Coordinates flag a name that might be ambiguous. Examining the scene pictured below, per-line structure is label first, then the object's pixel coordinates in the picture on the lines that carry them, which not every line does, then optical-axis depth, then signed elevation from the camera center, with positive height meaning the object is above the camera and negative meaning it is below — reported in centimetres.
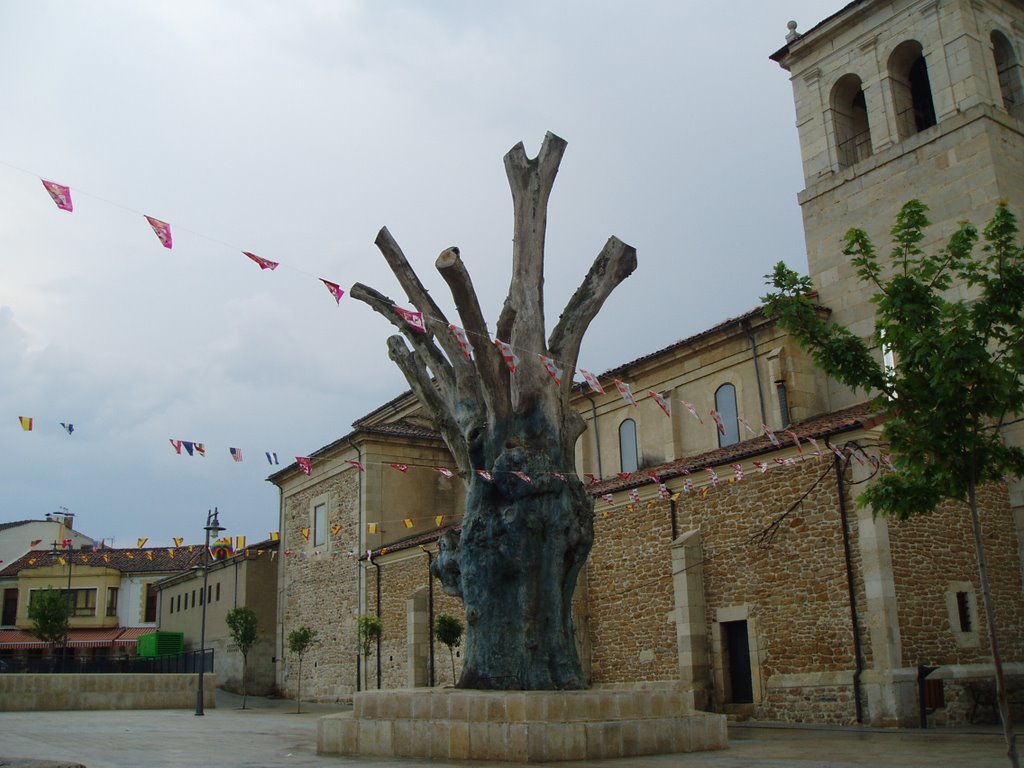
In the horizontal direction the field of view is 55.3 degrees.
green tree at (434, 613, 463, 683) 2541 +36
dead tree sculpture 1226 +254
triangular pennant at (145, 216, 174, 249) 1130 +480
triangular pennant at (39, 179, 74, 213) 1038 +484
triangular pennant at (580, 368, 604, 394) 1525 +401
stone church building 1717 +286
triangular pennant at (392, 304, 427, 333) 1327 +436
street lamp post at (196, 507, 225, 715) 2549 +349
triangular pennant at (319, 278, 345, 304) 1275 +457
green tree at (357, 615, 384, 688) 2994 +54
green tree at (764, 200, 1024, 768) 916 +247
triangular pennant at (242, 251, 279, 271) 1217 +473
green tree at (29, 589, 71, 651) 4338 +205
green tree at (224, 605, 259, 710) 3491 +97
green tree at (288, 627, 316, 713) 3266 +41
